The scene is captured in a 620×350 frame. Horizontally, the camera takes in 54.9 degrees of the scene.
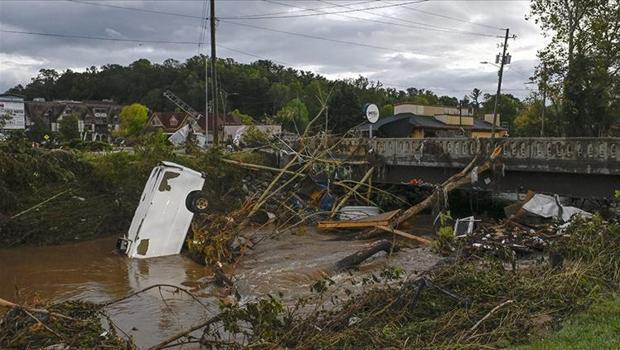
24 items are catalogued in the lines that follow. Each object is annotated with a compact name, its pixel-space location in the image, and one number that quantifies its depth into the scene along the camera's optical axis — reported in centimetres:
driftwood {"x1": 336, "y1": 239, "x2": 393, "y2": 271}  1262
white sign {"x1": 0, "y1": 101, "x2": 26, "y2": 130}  6550
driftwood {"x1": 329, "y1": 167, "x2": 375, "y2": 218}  1893
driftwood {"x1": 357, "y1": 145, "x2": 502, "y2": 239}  1816
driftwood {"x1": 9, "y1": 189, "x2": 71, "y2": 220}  1664
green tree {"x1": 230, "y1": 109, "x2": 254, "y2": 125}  7503
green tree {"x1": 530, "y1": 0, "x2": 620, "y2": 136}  2633
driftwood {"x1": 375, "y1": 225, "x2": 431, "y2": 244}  1570
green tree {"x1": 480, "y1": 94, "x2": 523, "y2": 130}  9844
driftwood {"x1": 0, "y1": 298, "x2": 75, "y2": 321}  622
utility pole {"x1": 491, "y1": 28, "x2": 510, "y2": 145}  4272
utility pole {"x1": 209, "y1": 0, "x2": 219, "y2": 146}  2921
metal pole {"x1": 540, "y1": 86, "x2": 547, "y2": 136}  4563
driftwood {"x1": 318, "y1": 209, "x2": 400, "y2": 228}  1702
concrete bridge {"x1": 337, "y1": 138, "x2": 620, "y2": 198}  1650
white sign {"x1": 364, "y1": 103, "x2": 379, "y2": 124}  2267
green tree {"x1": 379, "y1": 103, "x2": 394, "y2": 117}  8941
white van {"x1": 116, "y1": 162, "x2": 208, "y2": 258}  1430
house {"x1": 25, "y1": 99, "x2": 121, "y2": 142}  9262
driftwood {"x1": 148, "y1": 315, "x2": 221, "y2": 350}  619
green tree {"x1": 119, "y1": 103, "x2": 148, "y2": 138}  7031
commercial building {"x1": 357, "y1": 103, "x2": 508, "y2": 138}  4616
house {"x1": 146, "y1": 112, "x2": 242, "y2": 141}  8006
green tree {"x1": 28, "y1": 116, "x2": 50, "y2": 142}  5726
